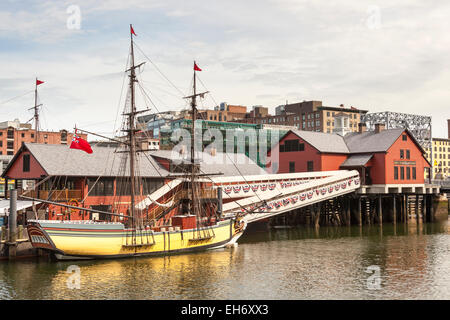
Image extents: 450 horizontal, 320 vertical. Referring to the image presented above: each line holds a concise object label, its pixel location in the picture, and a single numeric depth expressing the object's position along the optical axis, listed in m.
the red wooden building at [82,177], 48.34
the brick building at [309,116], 179.12
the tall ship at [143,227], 38.31
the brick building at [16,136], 127.25
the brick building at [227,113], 180.76
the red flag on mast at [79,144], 40.75
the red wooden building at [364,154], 69.62
